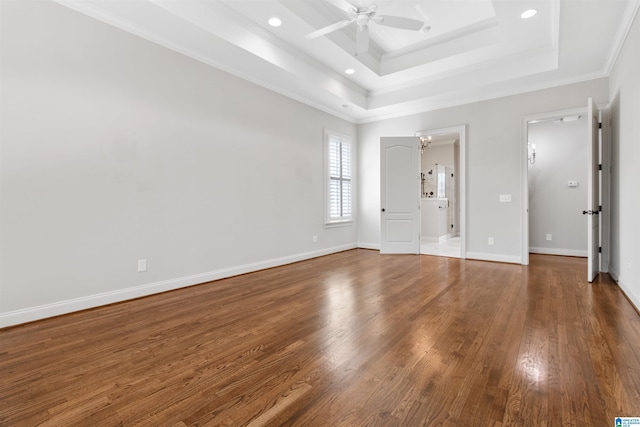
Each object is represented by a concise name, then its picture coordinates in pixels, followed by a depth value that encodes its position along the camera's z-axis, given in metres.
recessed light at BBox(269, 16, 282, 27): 3.61
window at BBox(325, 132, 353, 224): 6.26
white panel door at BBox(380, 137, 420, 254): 6.32
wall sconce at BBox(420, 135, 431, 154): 8.24
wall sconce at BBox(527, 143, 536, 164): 6.36
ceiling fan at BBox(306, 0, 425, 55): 3.24
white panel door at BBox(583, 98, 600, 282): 3.87
